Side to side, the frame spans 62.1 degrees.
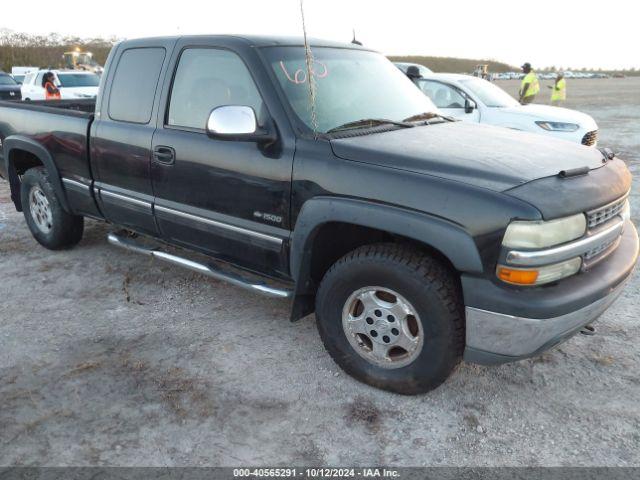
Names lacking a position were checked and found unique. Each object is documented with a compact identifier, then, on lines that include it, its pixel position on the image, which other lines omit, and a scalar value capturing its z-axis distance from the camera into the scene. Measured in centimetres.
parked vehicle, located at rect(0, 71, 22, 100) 1983
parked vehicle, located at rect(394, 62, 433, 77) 1125
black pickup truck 243
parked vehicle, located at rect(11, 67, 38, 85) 2882
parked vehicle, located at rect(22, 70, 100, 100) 1594
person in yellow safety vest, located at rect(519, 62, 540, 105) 1230
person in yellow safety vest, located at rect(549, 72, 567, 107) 1585
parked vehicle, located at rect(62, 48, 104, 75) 2644
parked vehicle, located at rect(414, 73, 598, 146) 795
